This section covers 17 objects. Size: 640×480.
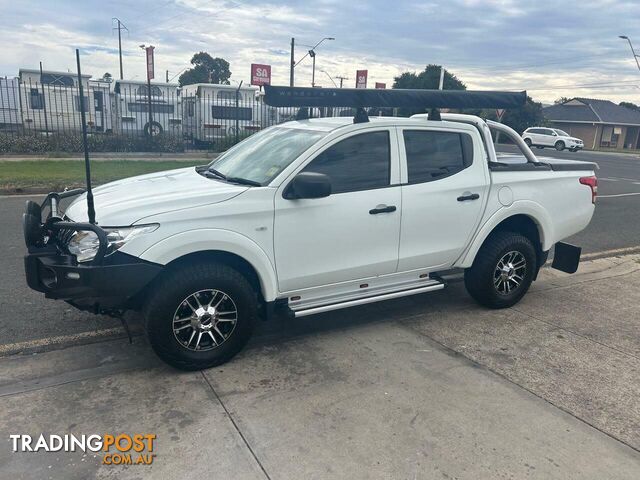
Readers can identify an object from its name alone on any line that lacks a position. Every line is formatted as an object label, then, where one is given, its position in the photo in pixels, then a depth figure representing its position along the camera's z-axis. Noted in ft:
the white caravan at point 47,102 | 73.26
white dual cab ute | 11.78
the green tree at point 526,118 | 161.99
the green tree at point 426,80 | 147.74
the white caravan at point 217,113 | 77.97
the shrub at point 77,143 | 57.11
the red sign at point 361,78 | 67.13
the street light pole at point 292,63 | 103.60
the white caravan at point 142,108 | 78.95
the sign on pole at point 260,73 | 63.48
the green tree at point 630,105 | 259.64
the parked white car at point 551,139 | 120.88
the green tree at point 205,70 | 271.49
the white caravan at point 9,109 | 70.64
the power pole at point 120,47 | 155.85
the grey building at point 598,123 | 183.00
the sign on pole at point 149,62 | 64.24
